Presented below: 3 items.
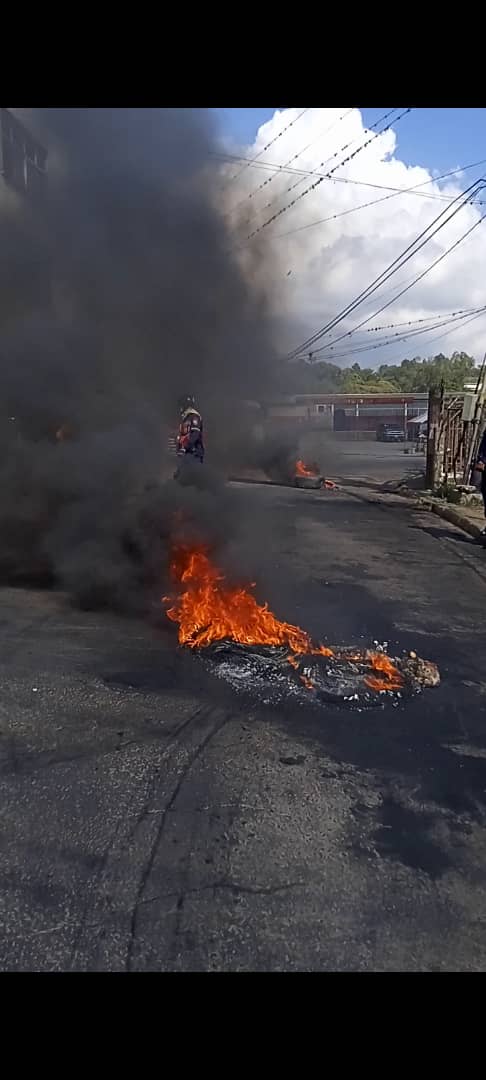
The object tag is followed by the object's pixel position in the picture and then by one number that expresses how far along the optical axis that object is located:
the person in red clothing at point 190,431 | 10.02
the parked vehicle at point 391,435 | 55.75
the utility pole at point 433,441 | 16.80
